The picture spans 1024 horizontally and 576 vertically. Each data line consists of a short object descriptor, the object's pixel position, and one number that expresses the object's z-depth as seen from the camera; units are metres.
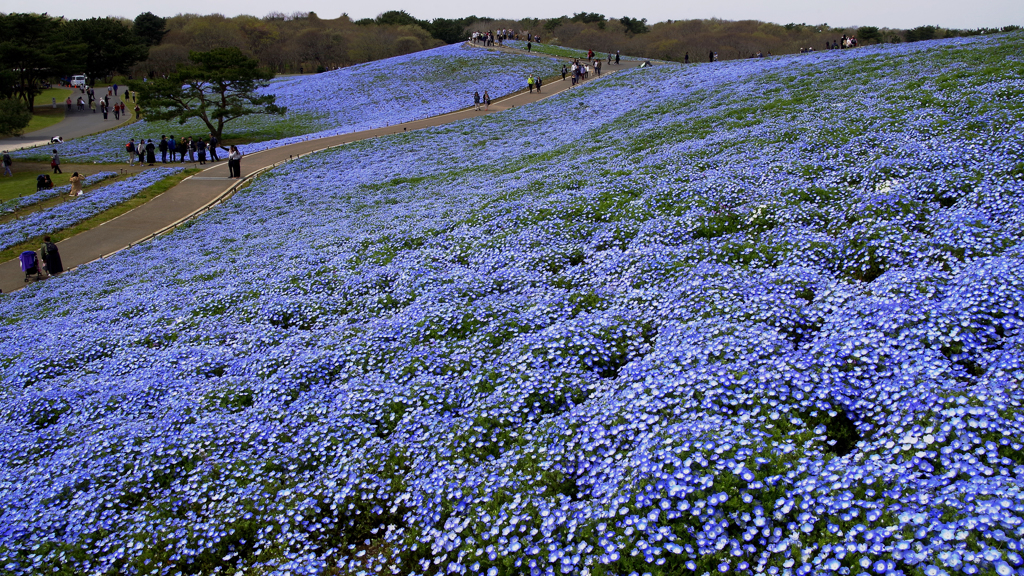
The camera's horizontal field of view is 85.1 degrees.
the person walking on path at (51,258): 21.95
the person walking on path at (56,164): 40.94
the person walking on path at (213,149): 41.53
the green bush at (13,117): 49.28
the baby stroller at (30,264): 21.84
